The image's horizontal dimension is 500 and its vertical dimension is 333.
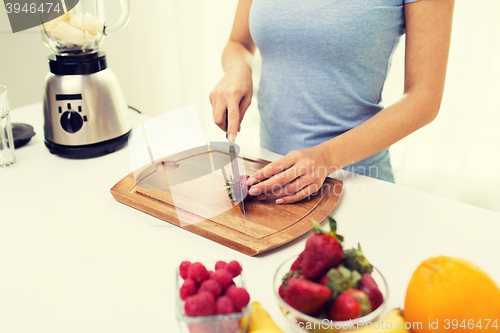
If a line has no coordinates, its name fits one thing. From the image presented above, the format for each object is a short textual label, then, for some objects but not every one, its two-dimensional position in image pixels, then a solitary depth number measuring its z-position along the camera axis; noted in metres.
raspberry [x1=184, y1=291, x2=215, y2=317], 0.37
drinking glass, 0.98
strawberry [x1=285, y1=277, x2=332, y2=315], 0.38
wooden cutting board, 0.69
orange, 0.38
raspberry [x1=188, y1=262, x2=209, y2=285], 0.41
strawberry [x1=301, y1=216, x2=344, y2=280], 0.39
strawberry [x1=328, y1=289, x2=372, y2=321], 0.38
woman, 0.82
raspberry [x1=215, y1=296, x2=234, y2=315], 0.38
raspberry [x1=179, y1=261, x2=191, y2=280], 0.44
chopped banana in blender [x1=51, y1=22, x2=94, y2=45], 0.97
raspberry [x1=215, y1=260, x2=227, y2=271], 0.44
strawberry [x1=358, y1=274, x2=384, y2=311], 0.39
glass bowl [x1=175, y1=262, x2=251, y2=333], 0.37
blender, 0.97
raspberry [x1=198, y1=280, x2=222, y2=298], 0.39
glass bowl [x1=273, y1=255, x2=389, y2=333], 0.39
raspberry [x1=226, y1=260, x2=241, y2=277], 0.44
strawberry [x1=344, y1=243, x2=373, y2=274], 0.41
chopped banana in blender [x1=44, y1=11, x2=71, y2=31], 0.98
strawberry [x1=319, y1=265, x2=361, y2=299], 0.38
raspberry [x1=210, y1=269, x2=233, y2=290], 0.41
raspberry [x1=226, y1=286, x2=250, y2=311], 0.39
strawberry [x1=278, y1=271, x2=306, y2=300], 0.41
